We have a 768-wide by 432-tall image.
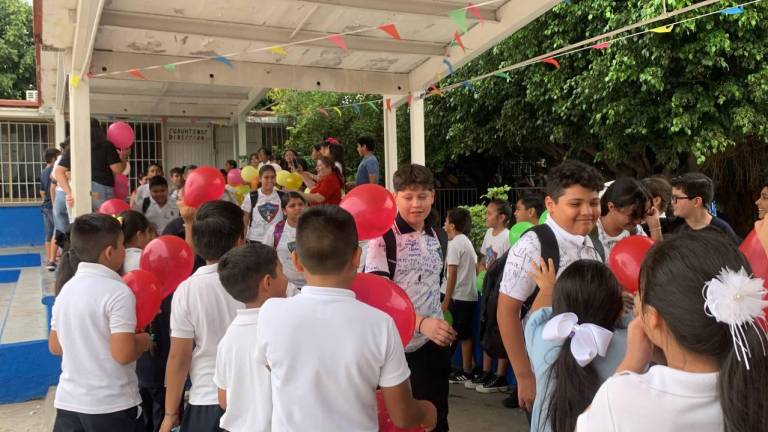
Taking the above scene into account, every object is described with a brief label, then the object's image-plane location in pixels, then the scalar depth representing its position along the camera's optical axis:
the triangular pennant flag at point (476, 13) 4.72
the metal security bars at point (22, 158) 12.52
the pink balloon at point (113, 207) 4.27
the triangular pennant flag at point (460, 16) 4.27
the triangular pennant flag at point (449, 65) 5.67
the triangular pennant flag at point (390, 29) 4.62
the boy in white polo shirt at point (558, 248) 2.13
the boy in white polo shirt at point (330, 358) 1.49
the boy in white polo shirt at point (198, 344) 2.24
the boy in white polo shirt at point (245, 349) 1.89
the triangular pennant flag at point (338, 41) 5.01
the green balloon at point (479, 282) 5.08
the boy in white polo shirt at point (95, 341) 2.26
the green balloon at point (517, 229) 4.25
